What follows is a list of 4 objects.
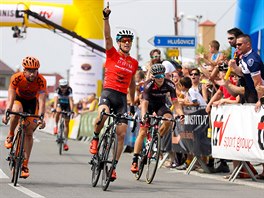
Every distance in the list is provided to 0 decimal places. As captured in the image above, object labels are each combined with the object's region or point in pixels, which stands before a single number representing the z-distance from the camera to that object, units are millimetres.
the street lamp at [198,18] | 68806
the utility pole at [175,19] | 48212
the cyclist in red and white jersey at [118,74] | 12977
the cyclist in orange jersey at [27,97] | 12477
